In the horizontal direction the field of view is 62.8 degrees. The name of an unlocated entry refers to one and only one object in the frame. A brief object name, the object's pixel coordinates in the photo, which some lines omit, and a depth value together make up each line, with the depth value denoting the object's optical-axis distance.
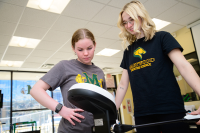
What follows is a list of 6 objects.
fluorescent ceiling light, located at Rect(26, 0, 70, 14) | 2.84
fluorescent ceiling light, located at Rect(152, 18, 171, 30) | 3.99
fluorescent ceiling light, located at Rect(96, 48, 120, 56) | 5.53
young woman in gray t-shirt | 0.83
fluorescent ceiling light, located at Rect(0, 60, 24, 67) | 5.56
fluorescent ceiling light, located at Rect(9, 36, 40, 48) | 4.16
